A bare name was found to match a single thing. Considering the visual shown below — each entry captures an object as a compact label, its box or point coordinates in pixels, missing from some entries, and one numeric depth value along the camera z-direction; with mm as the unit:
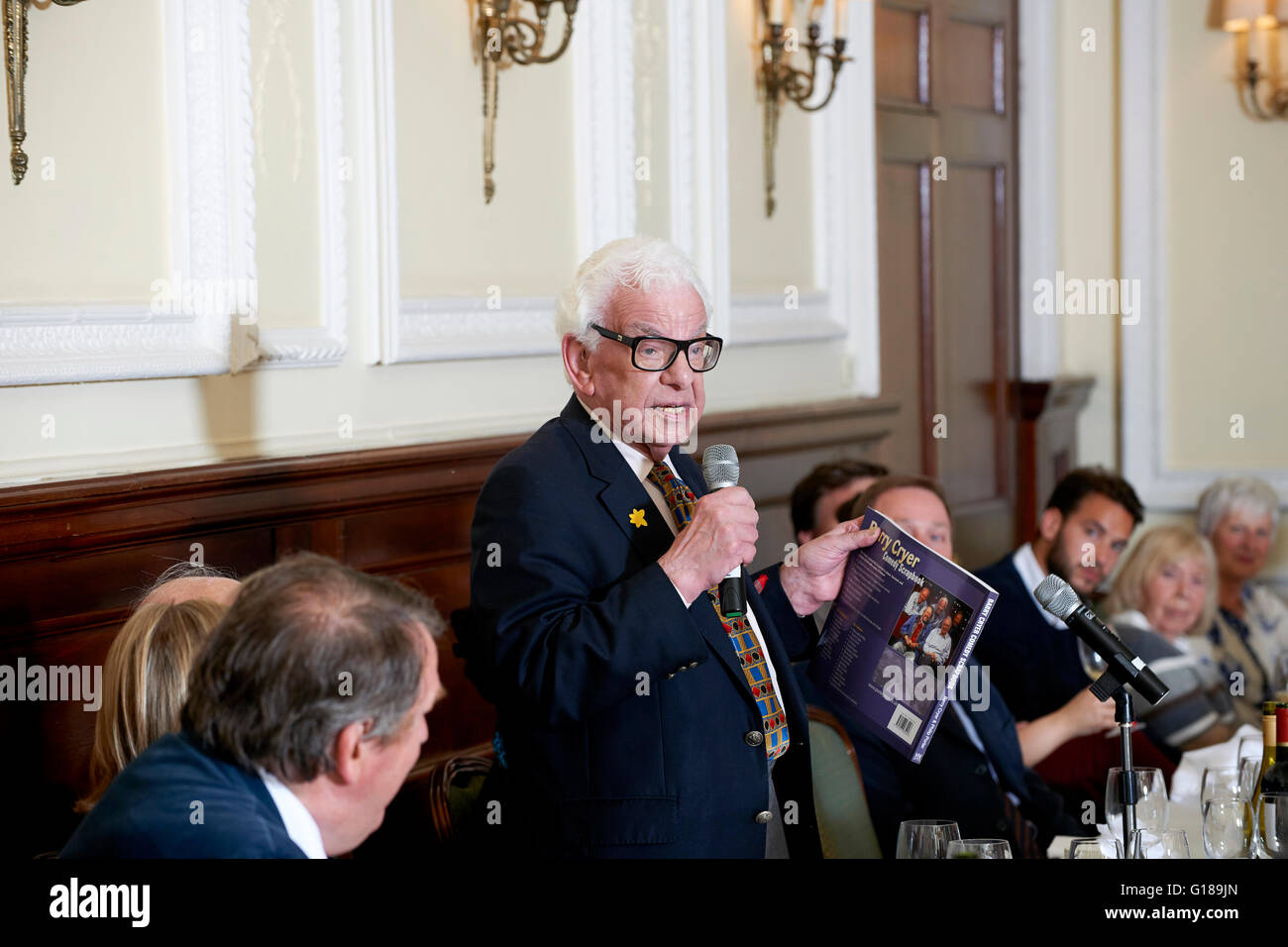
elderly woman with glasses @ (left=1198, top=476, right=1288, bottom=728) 5008
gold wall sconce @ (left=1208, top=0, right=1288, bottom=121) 5910
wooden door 5449
